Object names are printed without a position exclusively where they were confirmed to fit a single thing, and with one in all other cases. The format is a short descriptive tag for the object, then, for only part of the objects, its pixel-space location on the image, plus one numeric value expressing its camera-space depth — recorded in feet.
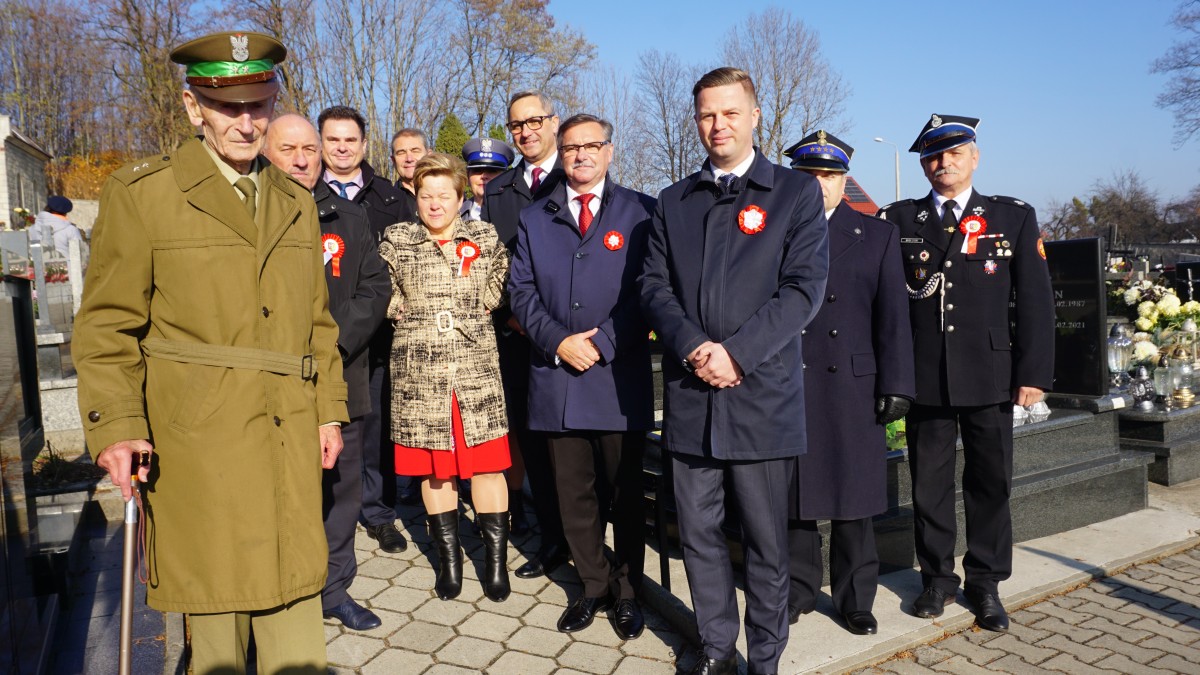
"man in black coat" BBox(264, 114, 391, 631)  12.88
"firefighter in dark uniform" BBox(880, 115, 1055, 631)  12.99
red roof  98.19
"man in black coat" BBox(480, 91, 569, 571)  15.26
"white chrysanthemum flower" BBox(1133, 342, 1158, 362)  22.86
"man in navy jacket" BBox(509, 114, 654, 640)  12.54
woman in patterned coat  13.61
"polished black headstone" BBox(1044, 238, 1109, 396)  19.04
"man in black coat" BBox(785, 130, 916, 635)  12.34
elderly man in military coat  7.80
